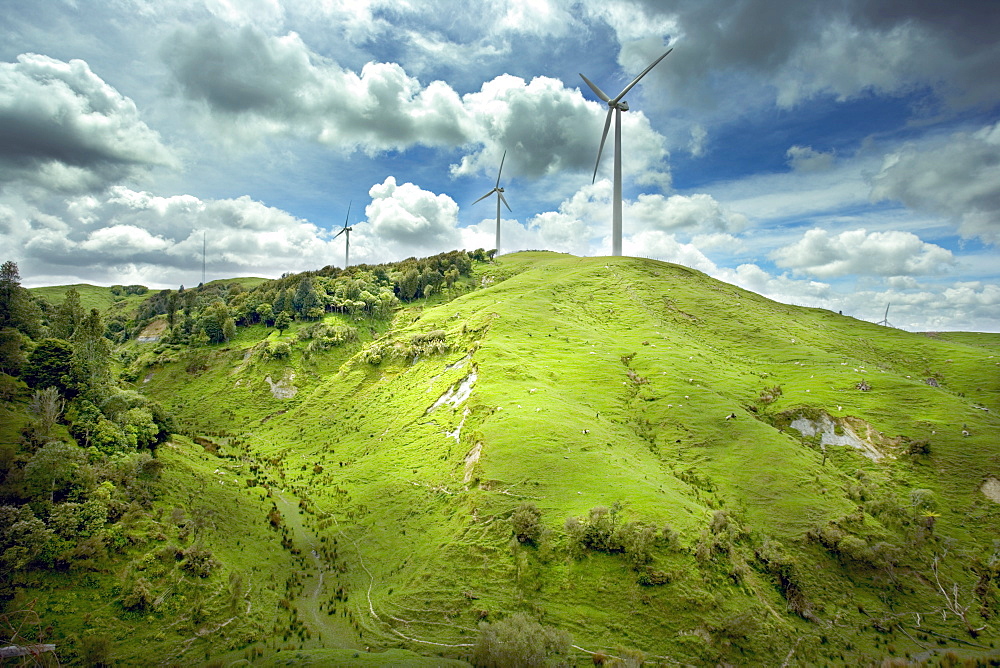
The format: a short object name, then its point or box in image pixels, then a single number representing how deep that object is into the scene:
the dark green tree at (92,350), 51.98
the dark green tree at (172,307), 140.88
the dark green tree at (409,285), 159.62
